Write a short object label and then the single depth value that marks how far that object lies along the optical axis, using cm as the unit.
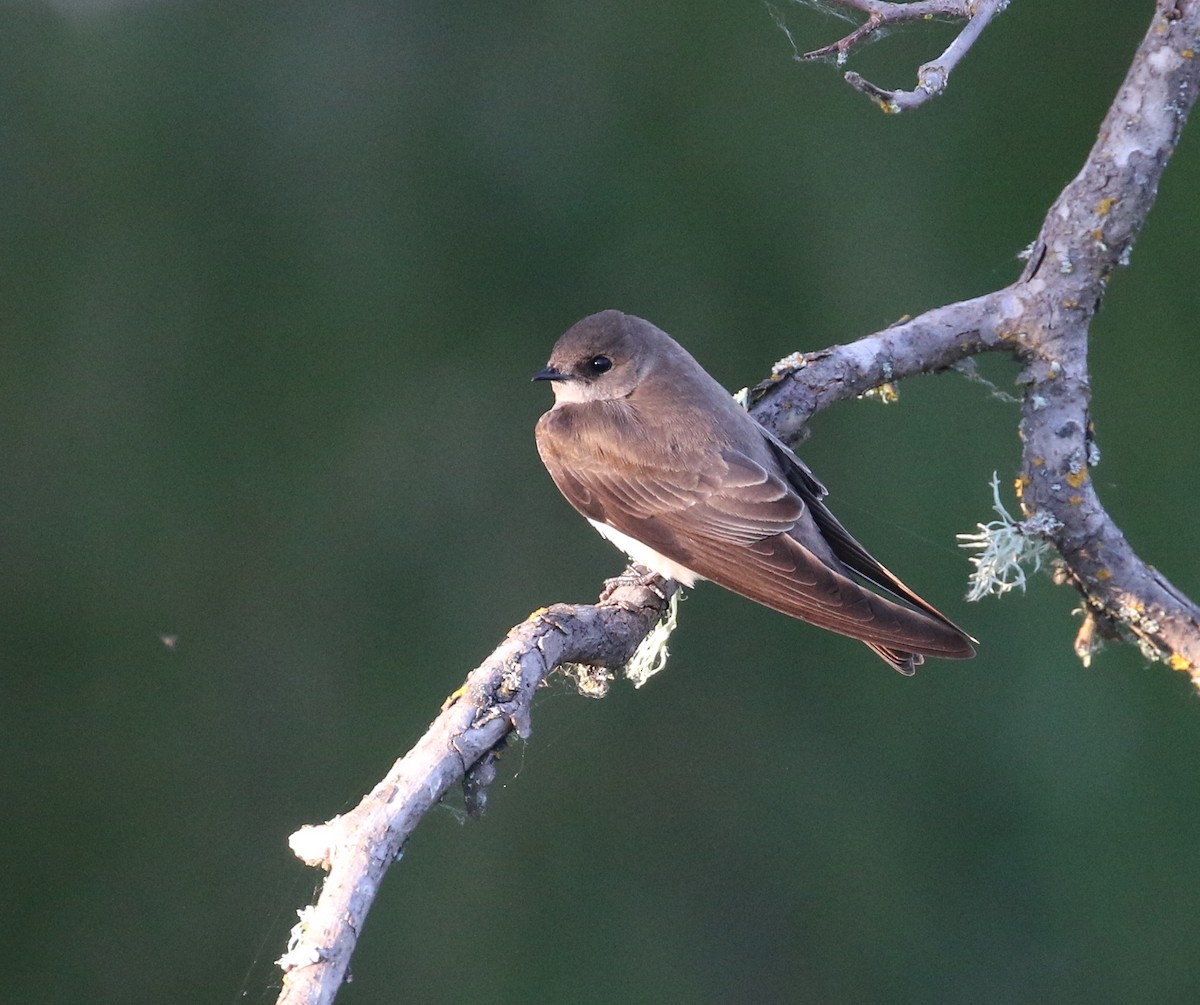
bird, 475
